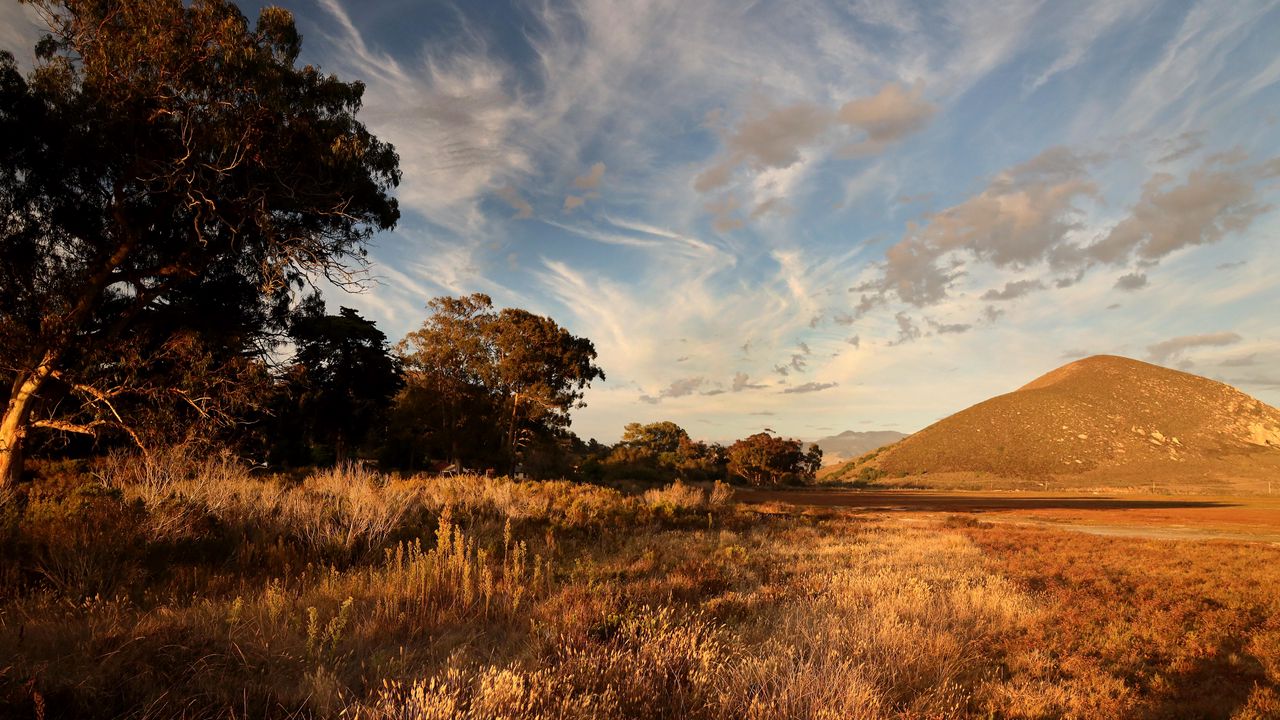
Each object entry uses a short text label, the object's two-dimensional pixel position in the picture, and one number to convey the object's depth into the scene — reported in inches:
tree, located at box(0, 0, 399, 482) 511.5
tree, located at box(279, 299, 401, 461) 1087.0
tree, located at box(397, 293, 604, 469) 1438.2
